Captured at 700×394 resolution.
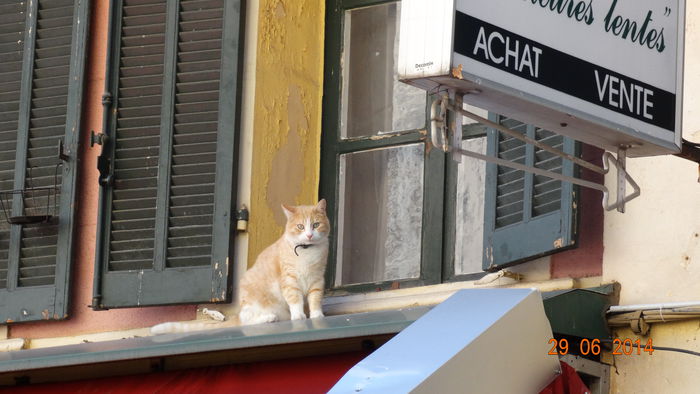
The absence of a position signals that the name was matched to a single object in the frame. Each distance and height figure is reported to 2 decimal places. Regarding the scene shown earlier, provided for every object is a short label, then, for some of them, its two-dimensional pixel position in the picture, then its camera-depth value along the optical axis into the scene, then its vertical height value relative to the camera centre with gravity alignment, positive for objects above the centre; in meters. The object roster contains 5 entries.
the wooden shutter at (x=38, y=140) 15.77 +0.68
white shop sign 9.23 +0.71
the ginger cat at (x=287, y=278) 14.80 +0.02
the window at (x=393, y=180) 14.21 +0.54
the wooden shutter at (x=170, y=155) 15.15 +0.61
